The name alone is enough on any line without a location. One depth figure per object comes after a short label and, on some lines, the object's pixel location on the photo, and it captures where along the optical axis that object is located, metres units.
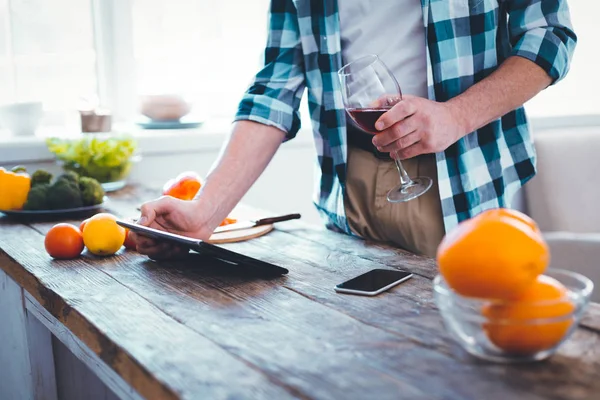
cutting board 1.49
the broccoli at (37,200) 1.79
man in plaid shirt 1.33
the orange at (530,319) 0.72
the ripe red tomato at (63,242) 1.34
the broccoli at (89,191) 1.83
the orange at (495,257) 0.71
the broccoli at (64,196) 1.78
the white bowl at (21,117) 2.45
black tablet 1.16
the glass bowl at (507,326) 0.72
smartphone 1.06
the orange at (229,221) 1.64
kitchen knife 1.56
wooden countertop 0.73
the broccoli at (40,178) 1.87
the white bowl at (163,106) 2.62
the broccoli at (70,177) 1.83
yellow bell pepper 1.79
